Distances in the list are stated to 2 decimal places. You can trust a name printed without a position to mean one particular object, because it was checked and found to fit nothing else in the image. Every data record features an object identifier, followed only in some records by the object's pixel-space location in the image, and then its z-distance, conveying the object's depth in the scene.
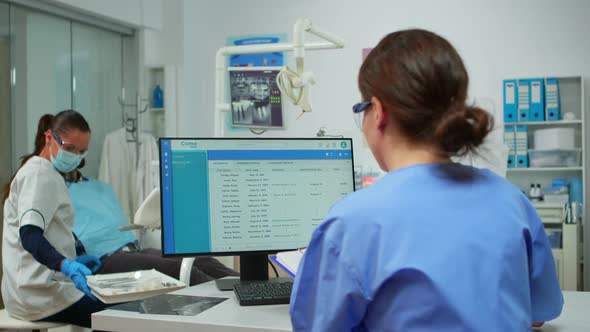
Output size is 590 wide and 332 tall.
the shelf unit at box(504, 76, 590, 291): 4.09
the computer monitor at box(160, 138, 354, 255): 1.51
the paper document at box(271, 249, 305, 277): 1.39
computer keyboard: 1.37
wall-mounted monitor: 2.12
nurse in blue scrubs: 0.78
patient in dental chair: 2.99
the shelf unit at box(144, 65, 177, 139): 5.04
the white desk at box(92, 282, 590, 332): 1.18
